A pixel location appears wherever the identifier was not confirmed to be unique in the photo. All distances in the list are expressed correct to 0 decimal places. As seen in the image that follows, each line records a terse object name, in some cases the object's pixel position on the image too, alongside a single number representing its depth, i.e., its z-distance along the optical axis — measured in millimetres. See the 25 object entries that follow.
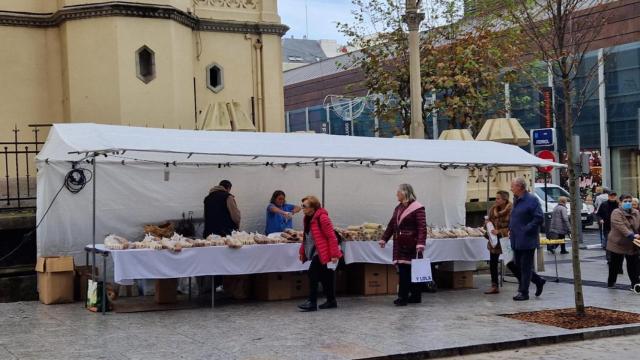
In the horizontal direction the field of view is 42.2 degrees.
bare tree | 11430
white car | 31406
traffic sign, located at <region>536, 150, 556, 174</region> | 20984
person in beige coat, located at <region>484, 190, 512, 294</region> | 14047
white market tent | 12156
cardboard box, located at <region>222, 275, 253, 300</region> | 13359
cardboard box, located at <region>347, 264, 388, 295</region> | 13828
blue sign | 21047
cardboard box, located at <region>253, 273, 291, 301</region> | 13156
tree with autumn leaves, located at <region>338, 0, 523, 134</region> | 26281
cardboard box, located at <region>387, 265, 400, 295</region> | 14016
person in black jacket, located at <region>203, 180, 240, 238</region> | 13797
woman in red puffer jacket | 11898
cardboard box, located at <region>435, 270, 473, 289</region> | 14742
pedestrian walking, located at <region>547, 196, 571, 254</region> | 21703
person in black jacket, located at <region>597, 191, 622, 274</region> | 18938
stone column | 16672
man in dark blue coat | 12812
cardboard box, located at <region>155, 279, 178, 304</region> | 12656
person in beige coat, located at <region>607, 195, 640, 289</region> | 14023
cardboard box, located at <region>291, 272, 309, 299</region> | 13461
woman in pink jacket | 12375
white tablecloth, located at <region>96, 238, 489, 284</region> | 11594
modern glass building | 37031
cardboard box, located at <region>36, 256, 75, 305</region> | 12578
